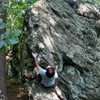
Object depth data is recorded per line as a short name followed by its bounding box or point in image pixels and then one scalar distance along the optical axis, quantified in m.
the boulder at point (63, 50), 6.48
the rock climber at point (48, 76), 5.35
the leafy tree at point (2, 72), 5.54
